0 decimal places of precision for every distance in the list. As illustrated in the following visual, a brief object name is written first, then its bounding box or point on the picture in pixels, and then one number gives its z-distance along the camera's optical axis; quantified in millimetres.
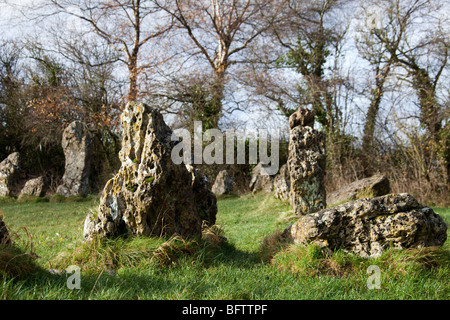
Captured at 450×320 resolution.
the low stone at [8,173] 15297
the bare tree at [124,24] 21203
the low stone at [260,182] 16047
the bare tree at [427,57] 13844
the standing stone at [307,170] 9047
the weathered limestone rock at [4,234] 4016
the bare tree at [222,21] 20750
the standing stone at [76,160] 15523
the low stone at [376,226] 4414
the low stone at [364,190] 10664
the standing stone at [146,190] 4957
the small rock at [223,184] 16750
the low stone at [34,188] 14969
